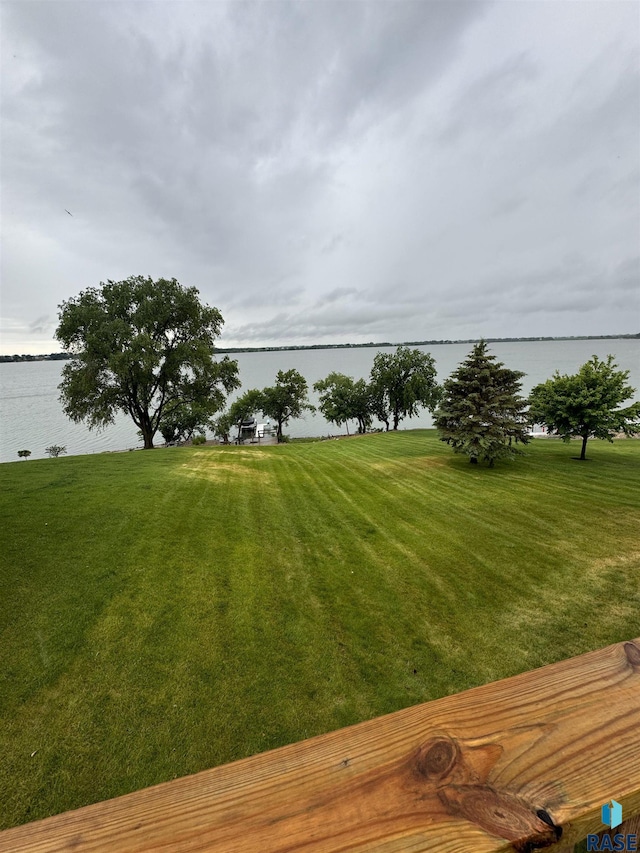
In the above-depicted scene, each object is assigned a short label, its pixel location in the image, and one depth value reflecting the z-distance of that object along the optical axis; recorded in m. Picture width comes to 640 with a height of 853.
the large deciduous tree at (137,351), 18.77
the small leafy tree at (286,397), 40.78
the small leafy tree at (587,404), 13.94
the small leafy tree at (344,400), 39.75
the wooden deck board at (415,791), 0.72
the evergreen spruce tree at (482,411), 14.34
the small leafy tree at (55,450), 29.11
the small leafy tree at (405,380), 35.12
